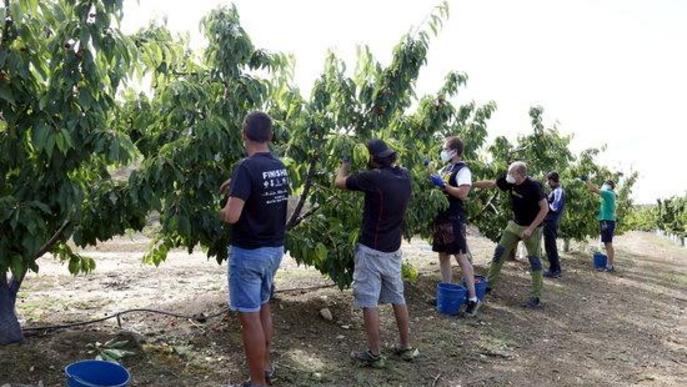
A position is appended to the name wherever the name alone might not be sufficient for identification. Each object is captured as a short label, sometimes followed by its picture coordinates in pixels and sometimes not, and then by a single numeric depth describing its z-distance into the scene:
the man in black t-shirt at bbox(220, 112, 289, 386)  3.89
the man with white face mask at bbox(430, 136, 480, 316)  6.57
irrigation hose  4.91
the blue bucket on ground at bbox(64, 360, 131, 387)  3.50
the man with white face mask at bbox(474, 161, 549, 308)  7.39
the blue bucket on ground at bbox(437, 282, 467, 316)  6.68
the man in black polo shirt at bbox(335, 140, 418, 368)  4.76
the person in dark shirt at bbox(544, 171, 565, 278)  10.85
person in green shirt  12.06
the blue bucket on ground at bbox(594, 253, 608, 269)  12.67
